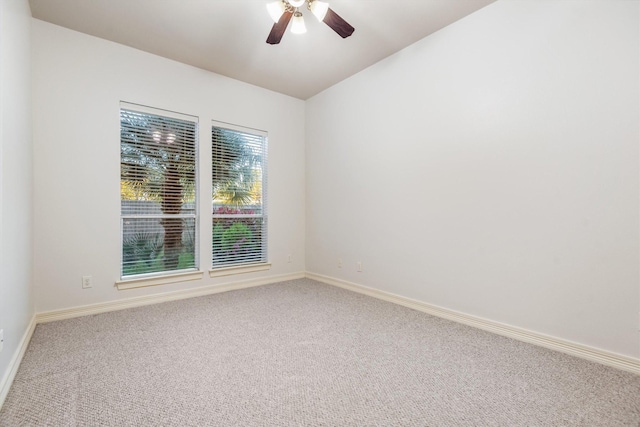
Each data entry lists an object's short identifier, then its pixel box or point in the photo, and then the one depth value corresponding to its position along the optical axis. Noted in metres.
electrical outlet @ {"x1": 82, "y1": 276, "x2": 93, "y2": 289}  3.00
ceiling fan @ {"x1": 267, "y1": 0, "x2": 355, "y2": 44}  2.31
